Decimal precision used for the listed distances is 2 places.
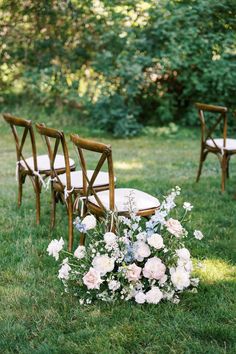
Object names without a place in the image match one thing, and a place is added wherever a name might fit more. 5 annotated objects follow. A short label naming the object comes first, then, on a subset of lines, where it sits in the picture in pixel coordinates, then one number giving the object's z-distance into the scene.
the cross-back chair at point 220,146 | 5.68
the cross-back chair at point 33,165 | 4.59
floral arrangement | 3.17
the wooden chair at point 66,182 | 3.99
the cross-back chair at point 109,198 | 3.32
